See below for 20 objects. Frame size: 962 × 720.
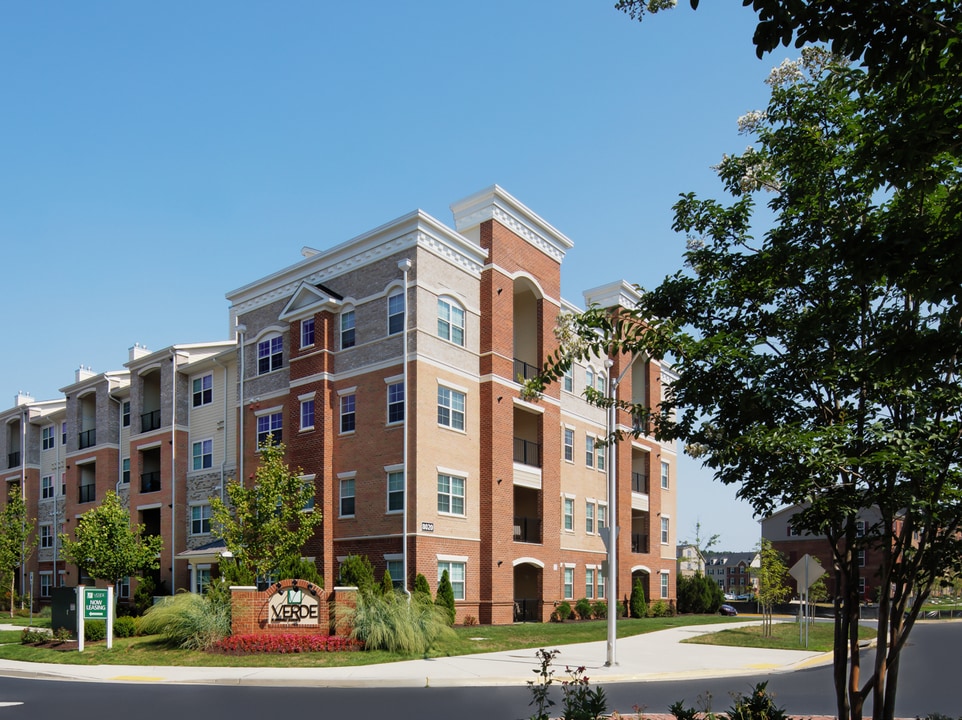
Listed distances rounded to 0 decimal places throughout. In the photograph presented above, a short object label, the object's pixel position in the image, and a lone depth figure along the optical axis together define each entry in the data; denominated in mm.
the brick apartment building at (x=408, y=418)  32438
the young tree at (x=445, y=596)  30000
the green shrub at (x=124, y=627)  26562
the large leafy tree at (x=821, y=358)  7688
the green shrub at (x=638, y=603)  44531
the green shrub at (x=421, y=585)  29609
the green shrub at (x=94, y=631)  25266
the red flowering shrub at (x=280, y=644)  21781
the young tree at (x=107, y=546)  32094
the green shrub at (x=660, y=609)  46719
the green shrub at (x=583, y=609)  39750
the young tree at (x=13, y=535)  47219
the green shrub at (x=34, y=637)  25780
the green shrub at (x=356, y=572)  29172
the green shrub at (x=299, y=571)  28531
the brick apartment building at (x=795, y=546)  74500
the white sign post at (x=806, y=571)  25889
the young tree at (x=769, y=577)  33750
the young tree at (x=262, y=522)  27062
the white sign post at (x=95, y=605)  23344
